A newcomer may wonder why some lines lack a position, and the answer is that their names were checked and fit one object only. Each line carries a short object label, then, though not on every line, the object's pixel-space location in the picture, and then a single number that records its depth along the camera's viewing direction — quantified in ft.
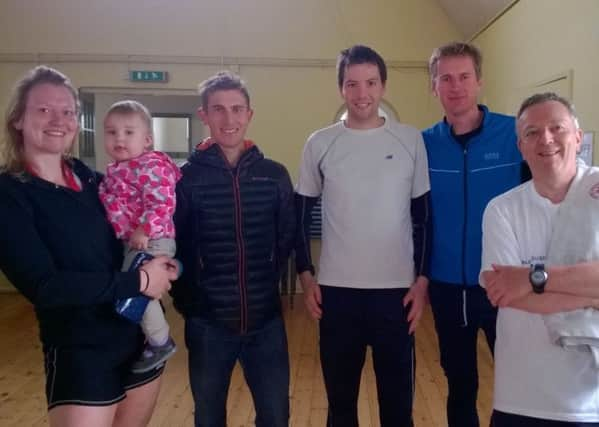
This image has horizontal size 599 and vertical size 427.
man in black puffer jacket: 5.97
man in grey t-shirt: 6.23
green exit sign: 19.36
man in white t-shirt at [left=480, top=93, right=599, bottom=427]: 4.28
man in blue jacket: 6.26
